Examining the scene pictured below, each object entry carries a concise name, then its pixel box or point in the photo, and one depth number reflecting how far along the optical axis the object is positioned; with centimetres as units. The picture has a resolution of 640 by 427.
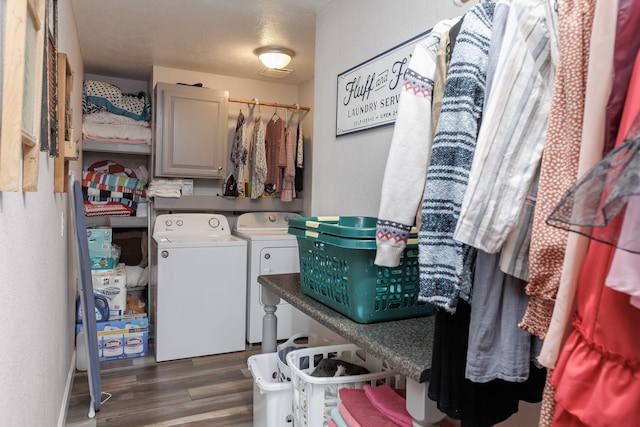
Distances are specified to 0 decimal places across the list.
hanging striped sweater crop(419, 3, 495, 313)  89
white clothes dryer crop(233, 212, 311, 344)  347
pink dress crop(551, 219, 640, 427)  52
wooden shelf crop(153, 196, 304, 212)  382
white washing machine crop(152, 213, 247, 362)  316
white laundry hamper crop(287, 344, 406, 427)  148
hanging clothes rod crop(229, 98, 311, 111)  385
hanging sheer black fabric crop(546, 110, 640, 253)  46
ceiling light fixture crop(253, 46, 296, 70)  339
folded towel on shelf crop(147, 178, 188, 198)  375
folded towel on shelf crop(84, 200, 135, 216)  378
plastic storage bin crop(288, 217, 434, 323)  136
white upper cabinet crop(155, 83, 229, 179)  372
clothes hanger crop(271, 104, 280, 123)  407
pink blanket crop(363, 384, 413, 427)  127
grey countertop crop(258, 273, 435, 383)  107
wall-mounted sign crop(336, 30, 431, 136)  185
